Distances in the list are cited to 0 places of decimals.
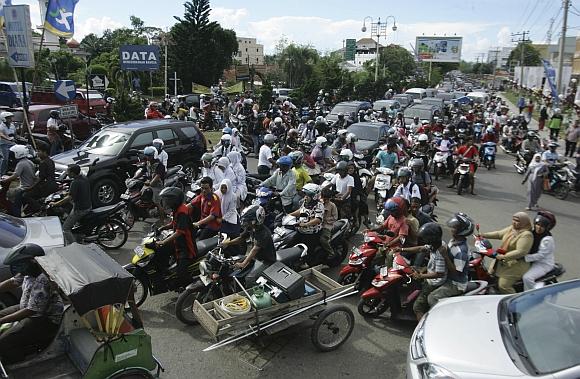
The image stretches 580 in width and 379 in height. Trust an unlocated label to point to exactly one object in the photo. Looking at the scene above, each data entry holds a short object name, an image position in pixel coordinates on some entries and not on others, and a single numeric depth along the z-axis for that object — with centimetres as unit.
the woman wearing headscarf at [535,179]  1154
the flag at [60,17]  1389
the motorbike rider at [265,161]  1154
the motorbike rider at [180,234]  616
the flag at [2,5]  1410
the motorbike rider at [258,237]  570
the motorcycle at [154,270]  621
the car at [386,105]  2388
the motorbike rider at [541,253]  607
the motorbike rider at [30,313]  442
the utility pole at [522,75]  5112
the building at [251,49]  12594
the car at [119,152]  1055
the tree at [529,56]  8800
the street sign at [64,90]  1433
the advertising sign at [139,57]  2188
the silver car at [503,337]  363
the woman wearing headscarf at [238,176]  953
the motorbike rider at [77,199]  783
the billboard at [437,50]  6731
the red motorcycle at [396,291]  608
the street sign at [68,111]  1352
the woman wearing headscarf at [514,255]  607
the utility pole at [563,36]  2608
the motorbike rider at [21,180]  915
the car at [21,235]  544
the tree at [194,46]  4528
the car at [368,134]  1492
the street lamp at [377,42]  4125
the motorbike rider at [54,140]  1303
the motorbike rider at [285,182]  896
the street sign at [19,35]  1228
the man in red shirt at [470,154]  1340
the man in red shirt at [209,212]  728
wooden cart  485
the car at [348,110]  2062
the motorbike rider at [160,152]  1023
